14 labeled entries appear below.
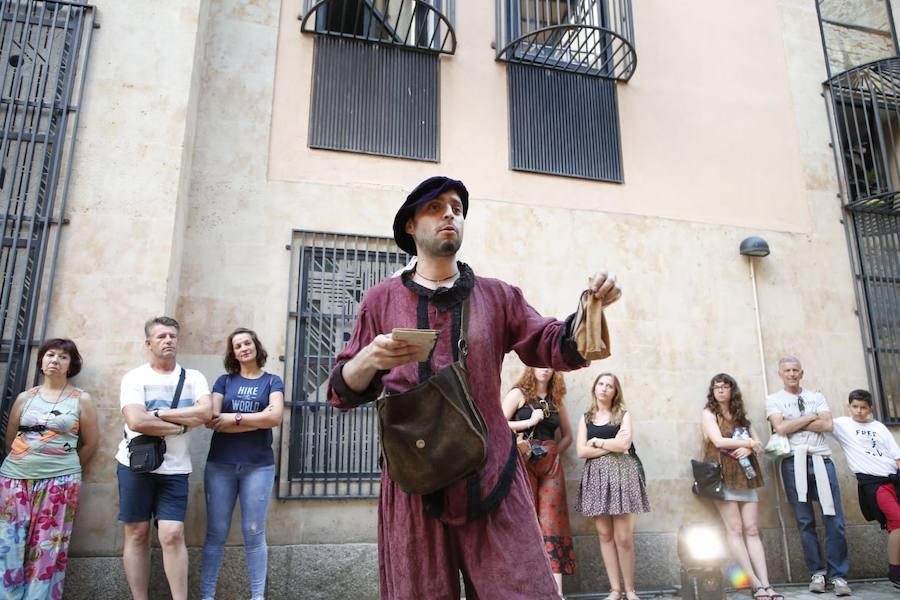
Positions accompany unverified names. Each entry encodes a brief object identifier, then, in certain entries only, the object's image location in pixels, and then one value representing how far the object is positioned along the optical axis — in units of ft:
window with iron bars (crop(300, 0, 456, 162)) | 23.08
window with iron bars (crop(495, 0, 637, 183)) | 24.91
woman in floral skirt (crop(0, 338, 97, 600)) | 15.34
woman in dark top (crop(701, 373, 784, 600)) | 20.85
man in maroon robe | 7.04
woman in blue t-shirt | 16.87
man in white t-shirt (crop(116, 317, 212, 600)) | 15.58
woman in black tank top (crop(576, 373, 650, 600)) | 19.51
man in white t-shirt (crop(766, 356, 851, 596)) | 21.15
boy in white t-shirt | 21.16
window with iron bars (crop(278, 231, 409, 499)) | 19.97
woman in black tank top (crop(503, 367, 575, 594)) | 19.27
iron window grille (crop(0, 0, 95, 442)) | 17.70
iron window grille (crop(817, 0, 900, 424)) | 26.55
